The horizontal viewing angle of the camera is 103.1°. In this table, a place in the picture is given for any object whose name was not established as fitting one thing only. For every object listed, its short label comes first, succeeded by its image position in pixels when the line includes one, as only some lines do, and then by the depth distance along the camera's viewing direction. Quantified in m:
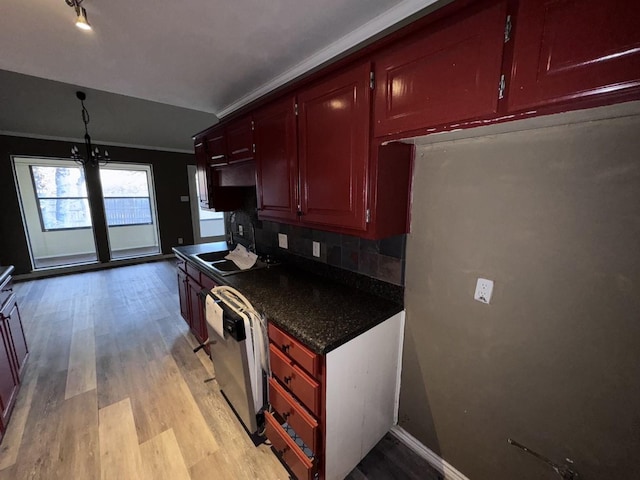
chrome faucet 2.72
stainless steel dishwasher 1.46
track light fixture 1.07
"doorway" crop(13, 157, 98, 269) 4.87
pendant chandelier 3.35
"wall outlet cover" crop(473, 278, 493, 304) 1.16
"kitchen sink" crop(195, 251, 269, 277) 2.13
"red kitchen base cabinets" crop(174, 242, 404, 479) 1.20
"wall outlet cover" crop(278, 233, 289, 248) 2.30
